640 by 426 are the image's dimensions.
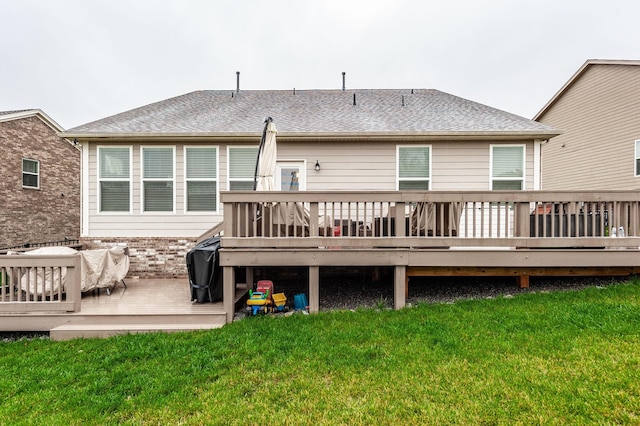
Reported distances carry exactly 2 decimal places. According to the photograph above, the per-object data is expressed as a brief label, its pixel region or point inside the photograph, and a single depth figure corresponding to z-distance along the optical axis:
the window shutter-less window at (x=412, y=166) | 6.98
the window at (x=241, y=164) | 7.04
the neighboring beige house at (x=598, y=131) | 9.99
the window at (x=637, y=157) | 9.73
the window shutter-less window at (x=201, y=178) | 7.05
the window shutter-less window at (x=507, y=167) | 6.82
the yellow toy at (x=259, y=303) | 4.63
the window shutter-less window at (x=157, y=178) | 7.04
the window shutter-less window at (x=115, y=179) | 7.02
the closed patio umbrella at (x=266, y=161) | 5.13
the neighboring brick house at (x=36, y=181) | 10.18
